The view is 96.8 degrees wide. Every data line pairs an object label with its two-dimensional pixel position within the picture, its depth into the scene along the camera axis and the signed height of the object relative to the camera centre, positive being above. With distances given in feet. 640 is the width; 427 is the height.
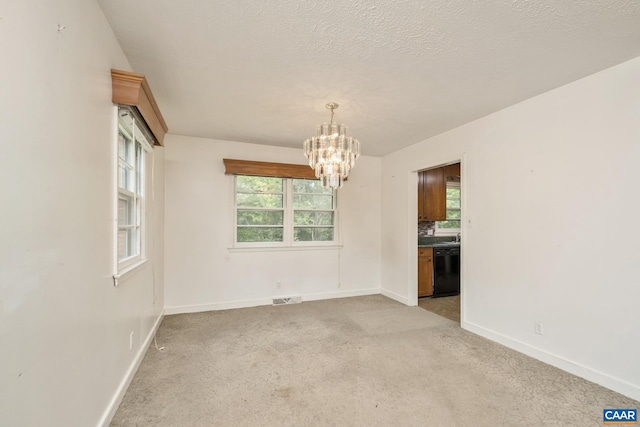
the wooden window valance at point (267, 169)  13.73 +2.34
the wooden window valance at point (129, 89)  6.13 +2.83
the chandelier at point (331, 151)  8.77 +2.00
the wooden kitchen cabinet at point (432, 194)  16.55 +1.24
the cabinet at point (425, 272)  15.83 -3.17
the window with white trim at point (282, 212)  14.52 +0.19
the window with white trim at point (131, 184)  7.14 +0.90
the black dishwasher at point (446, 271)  16.29 -3.26
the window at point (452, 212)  18.99 +0.23
